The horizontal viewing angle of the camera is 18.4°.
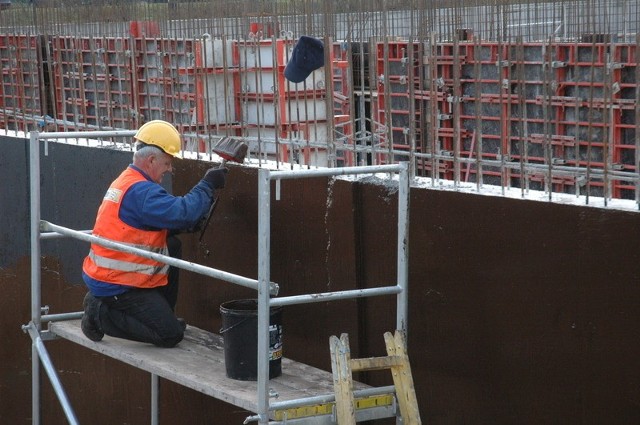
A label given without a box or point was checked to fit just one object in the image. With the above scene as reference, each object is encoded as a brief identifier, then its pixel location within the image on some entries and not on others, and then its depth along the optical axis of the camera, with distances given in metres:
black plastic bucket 10.32
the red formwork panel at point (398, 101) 10.71
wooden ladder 9.12
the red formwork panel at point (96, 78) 15.10
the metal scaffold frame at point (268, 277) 9.04
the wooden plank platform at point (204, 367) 10.02
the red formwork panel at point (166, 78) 13.80
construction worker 11.30
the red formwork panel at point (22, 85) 16.77
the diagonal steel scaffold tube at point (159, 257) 9.38
